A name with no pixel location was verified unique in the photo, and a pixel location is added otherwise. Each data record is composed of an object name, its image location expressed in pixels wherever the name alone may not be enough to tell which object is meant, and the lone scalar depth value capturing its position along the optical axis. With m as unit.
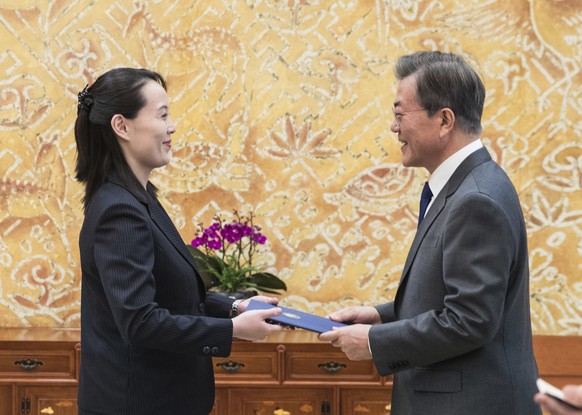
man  1.98
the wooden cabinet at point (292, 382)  3.73
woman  2.11
